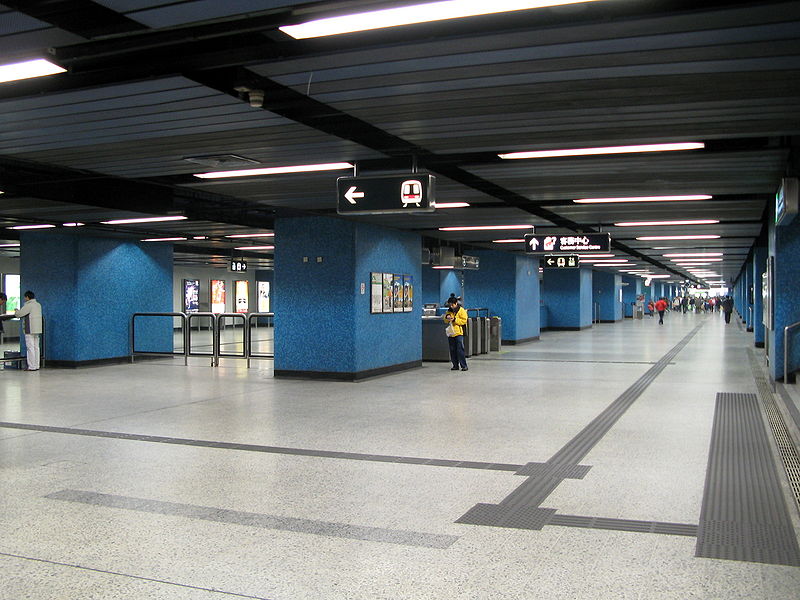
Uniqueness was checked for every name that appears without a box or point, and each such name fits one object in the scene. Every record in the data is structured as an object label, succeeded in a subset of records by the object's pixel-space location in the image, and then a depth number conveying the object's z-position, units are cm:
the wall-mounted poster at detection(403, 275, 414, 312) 1421
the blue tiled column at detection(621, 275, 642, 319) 4812
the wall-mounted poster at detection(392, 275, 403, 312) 1370
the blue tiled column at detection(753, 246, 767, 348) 1792
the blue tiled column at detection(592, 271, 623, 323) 3903
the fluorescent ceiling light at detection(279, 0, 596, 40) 370
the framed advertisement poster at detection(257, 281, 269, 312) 3650
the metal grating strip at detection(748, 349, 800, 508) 561
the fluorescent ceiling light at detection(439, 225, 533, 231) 1470
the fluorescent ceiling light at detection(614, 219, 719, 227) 1353
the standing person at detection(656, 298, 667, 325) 3591
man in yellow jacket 1377
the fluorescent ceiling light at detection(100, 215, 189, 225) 1270
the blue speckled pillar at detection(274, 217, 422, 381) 1219
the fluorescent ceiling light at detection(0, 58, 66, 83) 457
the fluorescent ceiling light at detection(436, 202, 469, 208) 1115
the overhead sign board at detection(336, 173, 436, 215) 700
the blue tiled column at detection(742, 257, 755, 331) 2495
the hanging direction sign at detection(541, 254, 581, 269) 1845
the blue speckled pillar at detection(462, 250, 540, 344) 2144
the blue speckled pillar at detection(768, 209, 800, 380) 1079
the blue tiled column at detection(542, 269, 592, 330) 2992
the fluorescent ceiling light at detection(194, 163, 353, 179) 789
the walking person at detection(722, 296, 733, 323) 3533
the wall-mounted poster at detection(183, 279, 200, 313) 3152
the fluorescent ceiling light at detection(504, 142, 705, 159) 696
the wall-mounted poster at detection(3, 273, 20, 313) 2362
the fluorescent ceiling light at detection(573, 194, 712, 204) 1042
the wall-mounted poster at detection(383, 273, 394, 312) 1330
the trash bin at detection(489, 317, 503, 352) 1859
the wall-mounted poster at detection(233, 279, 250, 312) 3503
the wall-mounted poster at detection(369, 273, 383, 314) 1281
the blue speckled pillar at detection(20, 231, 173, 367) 1470
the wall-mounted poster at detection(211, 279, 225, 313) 3321
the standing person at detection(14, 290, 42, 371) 1388
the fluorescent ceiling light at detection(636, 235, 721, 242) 1670
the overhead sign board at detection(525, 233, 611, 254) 1416
